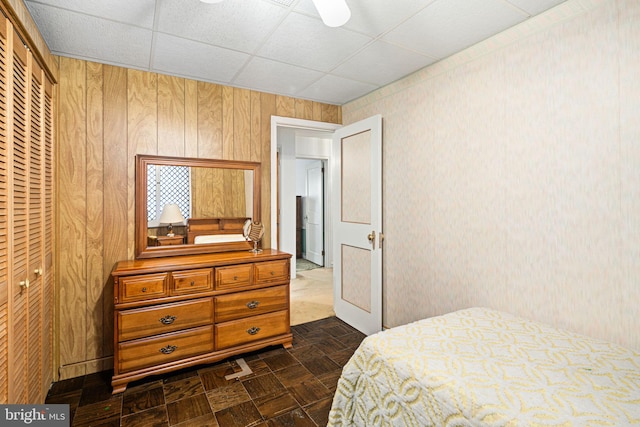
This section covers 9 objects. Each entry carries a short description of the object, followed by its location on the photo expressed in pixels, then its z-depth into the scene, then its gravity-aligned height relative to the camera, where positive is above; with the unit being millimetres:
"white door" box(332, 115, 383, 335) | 2979 -145
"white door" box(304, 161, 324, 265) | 6422 -107
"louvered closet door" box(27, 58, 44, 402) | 1701 -160
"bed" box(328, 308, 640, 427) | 1099 -682
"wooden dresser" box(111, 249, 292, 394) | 2201 -788
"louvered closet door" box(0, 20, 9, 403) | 1313 -62
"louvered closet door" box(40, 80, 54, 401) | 1982 -256
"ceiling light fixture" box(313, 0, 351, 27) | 1363 +887
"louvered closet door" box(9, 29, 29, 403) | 1447 -113
